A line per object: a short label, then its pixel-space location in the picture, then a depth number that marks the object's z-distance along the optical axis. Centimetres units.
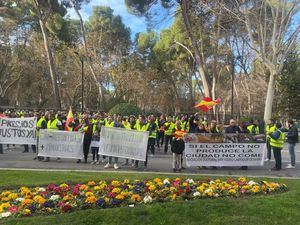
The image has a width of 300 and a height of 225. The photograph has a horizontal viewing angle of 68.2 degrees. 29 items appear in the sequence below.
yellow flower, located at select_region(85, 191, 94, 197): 421
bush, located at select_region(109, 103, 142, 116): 1460
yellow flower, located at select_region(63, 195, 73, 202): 412
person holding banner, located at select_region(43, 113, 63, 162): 831
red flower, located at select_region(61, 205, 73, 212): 382
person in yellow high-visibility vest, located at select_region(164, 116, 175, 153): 1031
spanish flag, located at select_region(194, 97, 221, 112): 907
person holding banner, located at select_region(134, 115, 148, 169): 788
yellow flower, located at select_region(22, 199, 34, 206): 393
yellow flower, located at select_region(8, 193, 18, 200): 419
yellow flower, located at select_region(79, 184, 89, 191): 462
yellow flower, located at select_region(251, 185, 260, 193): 469
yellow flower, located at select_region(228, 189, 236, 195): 457
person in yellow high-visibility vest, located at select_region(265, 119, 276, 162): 809
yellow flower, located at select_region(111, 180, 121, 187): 480
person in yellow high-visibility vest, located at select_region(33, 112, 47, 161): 839
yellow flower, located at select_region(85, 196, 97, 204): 401
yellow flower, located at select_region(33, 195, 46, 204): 395
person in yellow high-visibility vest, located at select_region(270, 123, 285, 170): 755
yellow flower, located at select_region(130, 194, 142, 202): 417
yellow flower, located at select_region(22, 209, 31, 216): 373
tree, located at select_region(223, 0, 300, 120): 1334
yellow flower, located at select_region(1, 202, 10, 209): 387
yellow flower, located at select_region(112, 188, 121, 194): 439
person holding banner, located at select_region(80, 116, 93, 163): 780
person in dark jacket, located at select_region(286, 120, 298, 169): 775
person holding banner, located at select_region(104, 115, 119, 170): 740
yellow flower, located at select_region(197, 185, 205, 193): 461
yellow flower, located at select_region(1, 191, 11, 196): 437
